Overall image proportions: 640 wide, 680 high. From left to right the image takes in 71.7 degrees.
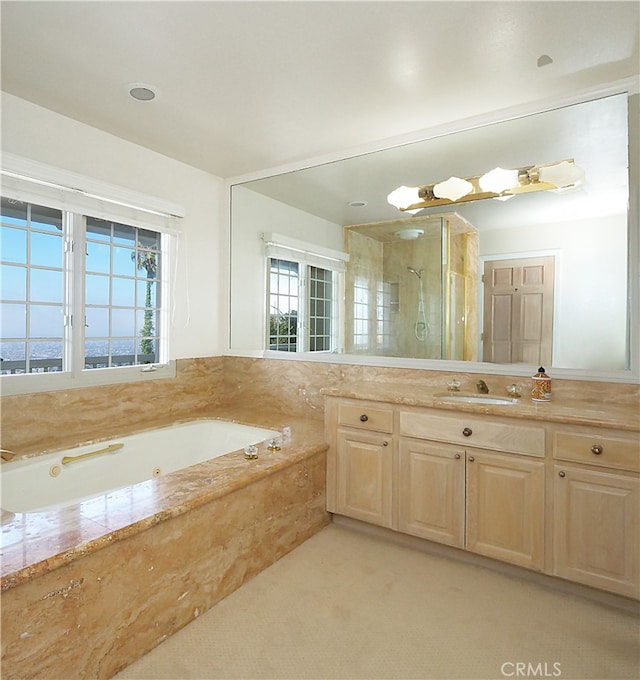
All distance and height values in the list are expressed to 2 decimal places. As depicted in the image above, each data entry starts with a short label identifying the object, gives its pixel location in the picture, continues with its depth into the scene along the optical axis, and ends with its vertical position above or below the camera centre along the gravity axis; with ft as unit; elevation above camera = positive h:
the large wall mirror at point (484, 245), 7.48 +1.93
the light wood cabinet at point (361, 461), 8.17 -2.26
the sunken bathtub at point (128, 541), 4.43 -2.61
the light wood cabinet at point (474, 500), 6.78 -2.57
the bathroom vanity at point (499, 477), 6.16 -2.16
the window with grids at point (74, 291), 8.21 +1.01
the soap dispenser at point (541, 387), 7.51 -0.73
